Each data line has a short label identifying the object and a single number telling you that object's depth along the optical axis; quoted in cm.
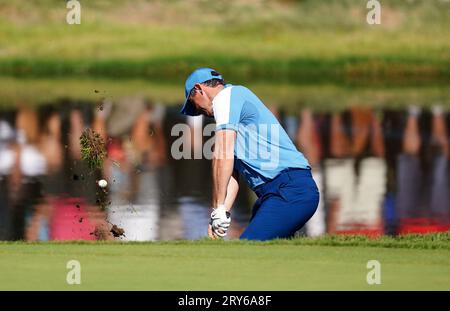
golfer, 1137
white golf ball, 1359
